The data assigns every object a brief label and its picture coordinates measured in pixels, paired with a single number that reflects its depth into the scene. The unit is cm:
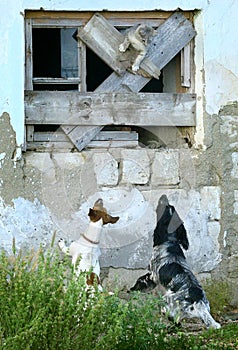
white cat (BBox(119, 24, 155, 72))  1118
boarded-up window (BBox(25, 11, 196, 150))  1120
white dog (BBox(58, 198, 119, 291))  962
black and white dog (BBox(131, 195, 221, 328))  998
